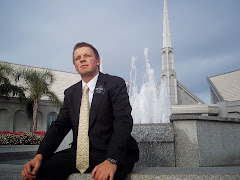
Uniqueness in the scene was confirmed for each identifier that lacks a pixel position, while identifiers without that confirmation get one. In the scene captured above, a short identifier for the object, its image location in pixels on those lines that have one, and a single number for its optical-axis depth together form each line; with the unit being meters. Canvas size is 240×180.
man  1.89
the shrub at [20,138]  12.96
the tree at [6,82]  18.22
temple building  40.44
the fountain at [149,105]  16.01
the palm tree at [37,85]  20.14
